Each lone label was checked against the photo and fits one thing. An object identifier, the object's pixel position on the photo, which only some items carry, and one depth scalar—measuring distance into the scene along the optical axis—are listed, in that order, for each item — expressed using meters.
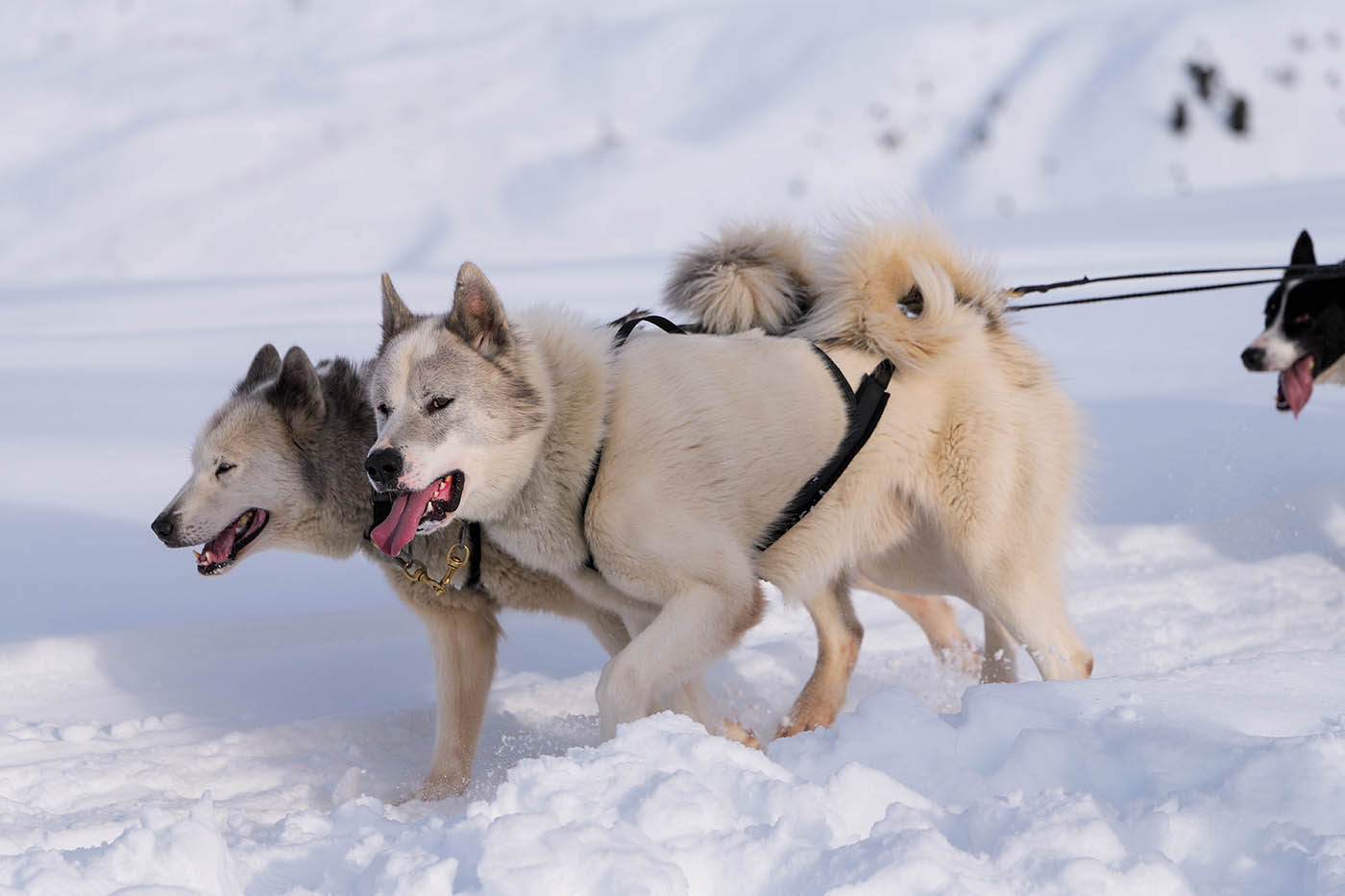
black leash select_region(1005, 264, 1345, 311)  7.50
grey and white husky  6.88
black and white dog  9.81
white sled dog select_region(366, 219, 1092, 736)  6.13
